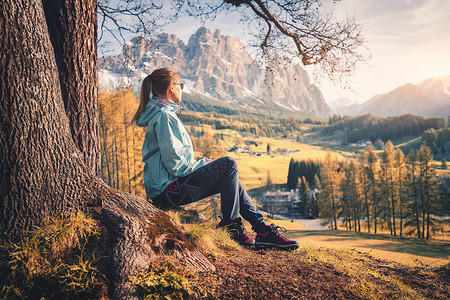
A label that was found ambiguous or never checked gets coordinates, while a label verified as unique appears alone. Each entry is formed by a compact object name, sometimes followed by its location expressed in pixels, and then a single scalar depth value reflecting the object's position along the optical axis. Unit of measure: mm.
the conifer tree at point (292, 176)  107050
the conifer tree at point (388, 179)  35406
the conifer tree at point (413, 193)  33688
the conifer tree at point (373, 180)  37500
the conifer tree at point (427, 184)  32344
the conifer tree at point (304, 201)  69112
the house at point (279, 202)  82000
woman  3600
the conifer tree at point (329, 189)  41469
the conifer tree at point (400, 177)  34875
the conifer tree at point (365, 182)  39375
